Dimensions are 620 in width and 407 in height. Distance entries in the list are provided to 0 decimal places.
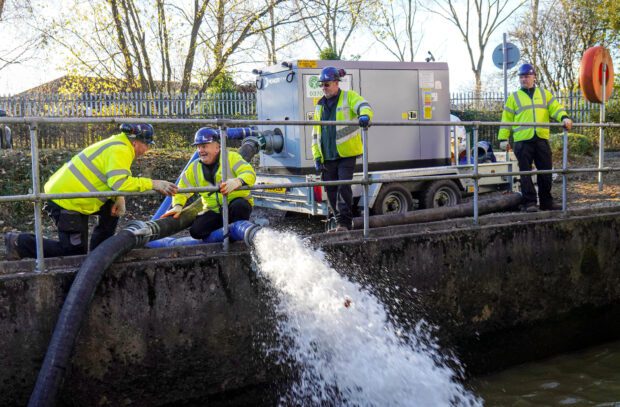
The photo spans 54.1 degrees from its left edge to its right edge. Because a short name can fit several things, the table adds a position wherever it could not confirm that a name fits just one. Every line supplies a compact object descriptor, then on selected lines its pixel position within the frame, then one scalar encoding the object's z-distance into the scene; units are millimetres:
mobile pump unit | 8891
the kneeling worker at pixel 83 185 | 4669
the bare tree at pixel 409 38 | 37375
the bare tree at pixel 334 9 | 20234
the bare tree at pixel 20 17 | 18309
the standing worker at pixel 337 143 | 6195
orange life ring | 9383
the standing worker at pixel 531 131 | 7469
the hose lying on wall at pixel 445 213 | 6671
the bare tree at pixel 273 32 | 19547
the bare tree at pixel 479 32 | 36375
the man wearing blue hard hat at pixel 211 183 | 5062
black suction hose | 3445
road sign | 12133
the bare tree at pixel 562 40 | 25500
